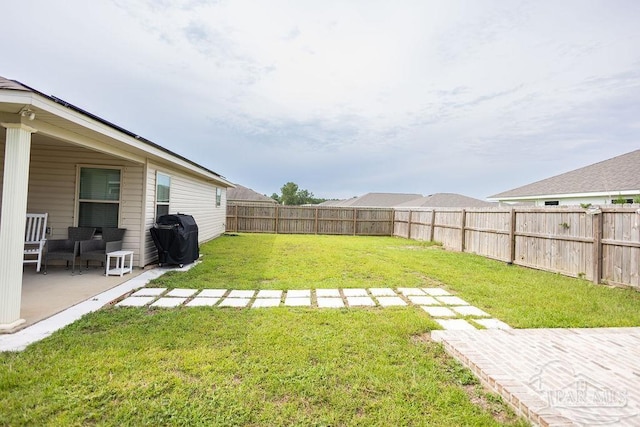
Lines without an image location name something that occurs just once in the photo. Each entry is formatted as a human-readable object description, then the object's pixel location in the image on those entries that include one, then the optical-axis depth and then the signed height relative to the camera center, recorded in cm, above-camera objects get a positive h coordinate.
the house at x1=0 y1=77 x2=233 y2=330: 308 +65
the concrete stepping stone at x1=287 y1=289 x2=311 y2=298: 468 -124
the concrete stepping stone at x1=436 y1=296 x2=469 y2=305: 448 -121
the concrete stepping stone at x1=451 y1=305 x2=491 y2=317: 398 -121
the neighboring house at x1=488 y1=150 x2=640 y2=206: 1089 +194
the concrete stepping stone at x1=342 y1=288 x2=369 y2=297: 481 -122
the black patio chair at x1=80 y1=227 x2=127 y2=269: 571 -72
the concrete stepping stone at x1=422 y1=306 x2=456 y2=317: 394 -122
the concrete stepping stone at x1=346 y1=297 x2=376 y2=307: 431 -124
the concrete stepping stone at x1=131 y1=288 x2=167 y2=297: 457 -130
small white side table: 577 -111
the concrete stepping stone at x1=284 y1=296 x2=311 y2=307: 423 -126
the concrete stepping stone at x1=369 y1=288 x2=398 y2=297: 485 -122
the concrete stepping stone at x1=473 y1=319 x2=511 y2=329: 352 -122
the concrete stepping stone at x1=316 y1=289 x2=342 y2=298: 475 -123
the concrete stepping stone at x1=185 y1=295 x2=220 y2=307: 413 -129
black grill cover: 656 -59
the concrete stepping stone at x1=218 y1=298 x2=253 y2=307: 416 -128
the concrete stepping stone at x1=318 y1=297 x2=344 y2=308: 423 -125
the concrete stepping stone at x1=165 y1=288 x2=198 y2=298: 459 -129
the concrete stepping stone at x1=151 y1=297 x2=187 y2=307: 411 -130
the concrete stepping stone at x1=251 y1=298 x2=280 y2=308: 418 -127
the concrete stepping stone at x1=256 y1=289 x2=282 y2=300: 463 -126
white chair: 555 -50
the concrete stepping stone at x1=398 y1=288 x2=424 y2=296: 500 -120
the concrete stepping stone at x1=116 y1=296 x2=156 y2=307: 410 -132
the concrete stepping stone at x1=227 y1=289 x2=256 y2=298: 459 -126
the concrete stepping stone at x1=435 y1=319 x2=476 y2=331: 346 -123
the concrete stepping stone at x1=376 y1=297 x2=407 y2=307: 437 -123
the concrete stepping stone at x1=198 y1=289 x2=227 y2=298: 457 -128
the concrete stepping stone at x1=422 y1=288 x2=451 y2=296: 504 -120
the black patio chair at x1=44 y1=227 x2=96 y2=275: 551 -74
